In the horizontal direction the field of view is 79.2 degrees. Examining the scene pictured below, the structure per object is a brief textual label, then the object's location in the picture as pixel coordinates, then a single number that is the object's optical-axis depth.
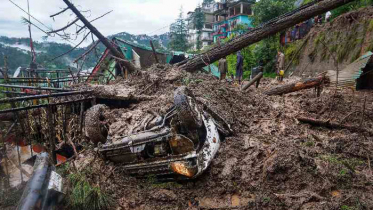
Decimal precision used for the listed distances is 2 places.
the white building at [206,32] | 48.84
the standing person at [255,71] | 12.27
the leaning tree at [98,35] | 7.25
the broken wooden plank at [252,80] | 8.15
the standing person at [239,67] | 11.46
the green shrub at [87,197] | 2.76
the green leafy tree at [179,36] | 38.47
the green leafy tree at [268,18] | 17.25
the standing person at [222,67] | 10.77
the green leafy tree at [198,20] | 40.22
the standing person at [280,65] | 10.82
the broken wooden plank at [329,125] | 4.85
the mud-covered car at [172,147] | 3.23
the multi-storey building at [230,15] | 36.44
